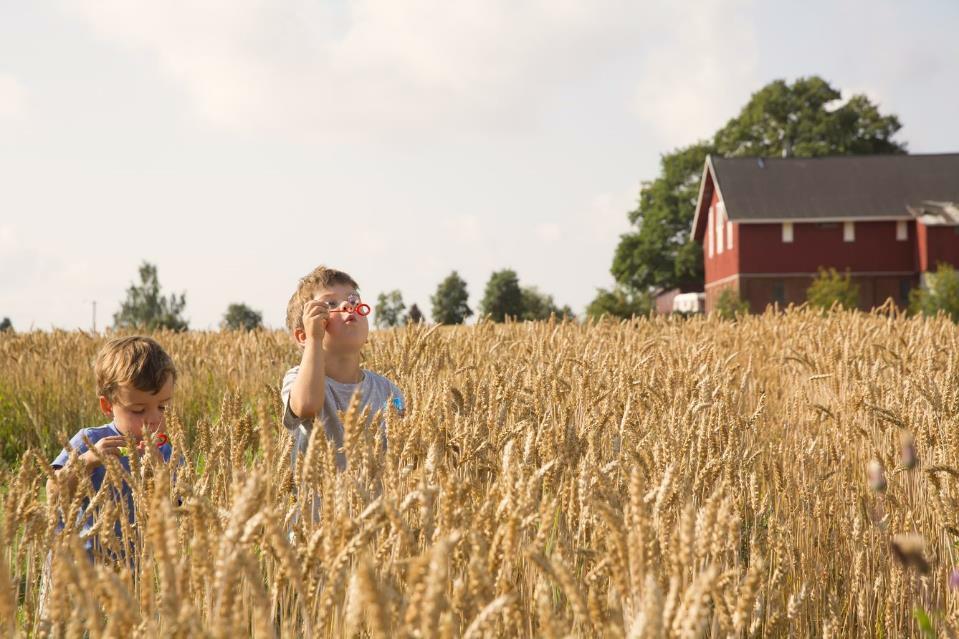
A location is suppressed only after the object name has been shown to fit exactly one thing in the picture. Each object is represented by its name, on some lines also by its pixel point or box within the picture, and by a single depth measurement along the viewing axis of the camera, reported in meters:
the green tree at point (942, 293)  27.67
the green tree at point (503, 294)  46.78
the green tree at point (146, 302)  57.44
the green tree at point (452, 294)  49.97
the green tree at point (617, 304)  32.38
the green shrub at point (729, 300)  32.31
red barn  35.66
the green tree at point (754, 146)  43.62
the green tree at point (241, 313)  59.54
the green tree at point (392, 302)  53.07
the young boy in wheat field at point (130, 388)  2.99
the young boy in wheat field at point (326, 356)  3.02
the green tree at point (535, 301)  49.47
